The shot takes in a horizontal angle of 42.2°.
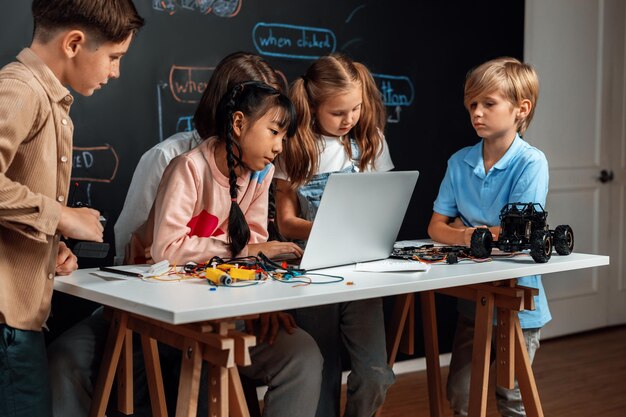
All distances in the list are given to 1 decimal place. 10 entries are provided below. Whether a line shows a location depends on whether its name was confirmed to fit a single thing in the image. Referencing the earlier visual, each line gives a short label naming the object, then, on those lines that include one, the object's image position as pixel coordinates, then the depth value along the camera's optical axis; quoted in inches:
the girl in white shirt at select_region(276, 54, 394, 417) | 95.8
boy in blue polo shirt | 98.3
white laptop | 77.0
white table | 62.8
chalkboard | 116.0
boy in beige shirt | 66.6
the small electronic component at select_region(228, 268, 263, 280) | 72.7
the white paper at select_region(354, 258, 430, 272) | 80.7
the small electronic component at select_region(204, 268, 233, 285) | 71.1
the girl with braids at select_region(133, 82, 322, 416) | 81.5
